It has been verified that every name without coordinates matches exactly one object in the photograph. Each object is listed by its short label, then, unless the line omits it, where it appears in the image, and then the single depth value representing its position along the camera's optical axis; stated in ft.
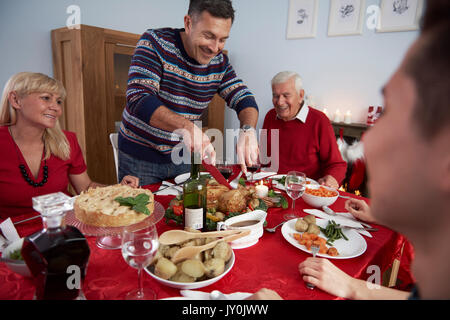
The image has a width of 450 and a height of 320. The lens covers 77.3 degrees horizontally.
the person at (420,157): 1.23
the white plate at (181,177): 6.33
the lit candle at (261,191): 5.43
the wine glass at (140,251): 2.67
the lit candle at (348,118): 12.78
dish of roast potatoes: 2.83
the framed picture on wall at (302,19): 13.75
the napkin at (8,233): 3.56
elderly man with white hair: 9.08
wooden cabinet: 9.93
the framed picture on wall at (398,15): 11.10
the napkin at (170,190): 5.65
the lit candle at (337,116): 13.00
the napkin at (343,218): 4.51
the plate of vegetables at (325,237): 3.75
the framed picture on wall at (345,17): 12.44
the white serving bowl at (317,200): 5.18
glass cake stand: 3.58
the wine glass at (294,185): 4.86
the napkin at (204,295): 2.69
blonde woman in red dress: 5.84
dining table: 2.91
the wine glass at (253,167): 5.96
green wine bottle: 3.83
